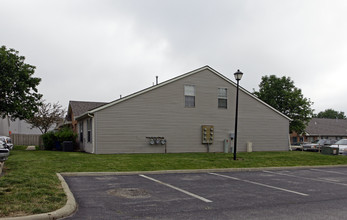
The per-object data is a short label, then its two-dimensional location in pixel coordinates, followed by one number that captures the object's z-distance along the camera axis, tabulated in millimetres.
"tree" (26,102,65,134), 42416
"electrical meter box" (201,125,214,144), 23266
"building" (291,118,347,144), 58328
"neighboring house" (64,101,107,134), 29884
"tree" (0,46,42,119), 24347
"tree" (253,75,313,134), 44281
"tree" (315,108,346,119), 113912
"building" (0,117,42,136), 56906
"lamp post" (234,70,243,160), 16828
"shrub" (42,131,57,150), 25969
